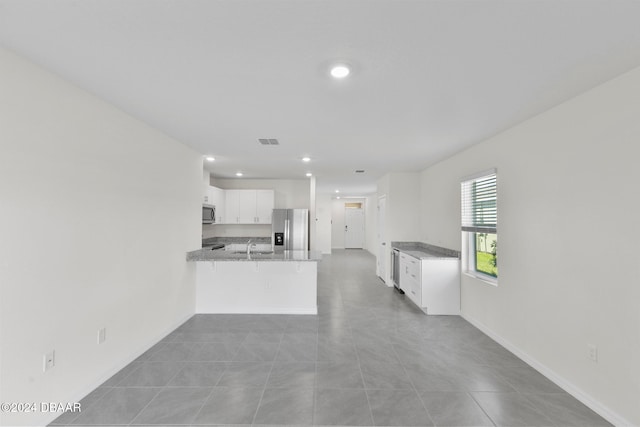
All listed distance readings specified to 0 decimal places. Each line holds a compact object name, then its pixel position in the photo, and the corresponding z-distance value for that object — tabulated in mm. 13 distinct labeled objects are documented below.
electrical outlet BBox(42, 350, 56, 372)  1944
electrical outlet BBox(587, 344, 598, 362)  2131
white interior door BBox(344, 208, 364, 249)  13102
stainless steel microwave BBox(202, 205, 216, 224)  5334
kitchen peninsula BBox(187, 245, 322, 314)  4324
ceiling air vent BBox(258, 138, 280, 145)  3559
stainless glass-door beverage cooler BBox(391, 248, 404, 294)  5529
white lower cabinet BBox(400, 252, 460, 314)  4289
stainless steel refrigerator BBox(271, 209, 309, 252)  6387
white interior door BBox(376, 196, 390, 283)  6340
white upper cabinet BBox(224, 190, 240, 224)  6551
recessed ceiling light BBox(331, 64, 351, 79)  1846
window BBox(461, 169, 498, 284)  3469
